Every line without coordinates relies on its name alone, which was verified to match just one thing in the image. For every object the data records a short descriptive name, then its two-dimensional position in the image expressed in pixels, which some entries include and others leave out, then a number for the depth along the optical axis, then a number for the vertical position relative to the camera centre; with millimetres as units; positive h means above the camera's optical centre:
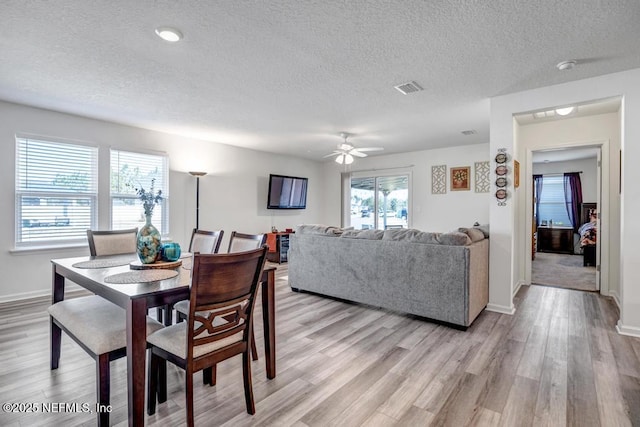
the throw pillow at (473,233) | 3199 -211
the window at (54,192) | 3920 +258
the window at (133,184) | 4688 +437
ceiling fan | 5176 +1014
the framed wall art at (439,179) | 6676 +732
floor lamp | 5539 +297
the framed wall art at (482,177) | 6145 +721
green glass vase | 2123 -222
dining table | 1465 -428
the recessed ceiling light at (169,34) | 2217 +1289
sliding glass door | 7356 +277
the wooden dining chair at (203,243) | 2541 -285
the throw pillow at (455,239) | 3006 -249
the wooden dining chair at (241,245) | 2230 -274
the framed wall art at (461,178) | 6379 +722
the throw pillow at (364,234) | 3549 -250
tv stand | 6633 -733
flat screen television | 6926 +470
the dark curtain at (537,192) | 8906 +619
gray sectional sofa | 2994 -609
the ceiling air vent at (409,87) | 3211 +1323
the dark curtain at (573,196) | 8219 +479
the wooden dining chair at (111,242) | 2785 -282
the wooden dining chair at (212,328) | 1509 -620
